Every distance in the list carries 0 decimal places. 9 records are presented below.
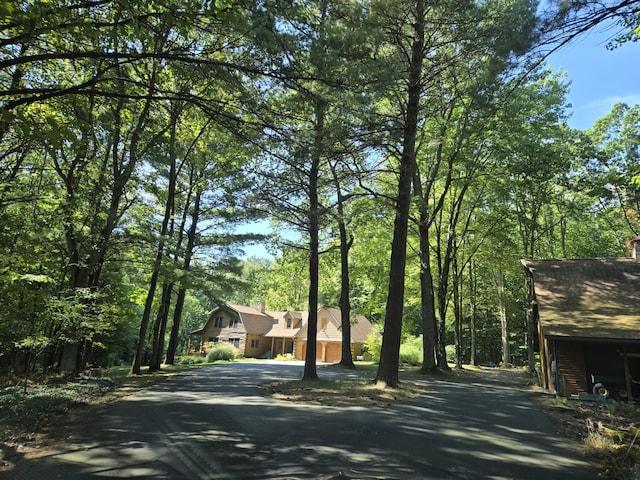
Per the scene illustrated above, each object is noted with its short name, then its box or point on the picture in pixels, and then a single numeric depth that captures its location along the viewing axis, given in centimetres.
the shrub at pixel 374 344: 3053
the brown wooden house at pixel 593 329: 1290
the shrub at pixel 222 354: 3172
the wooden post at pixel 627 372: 1270
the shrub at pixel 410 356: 2983
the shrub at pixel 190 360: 3253
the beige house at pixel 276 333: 4091
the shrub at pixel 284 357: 3920
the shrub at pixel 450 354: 3759
